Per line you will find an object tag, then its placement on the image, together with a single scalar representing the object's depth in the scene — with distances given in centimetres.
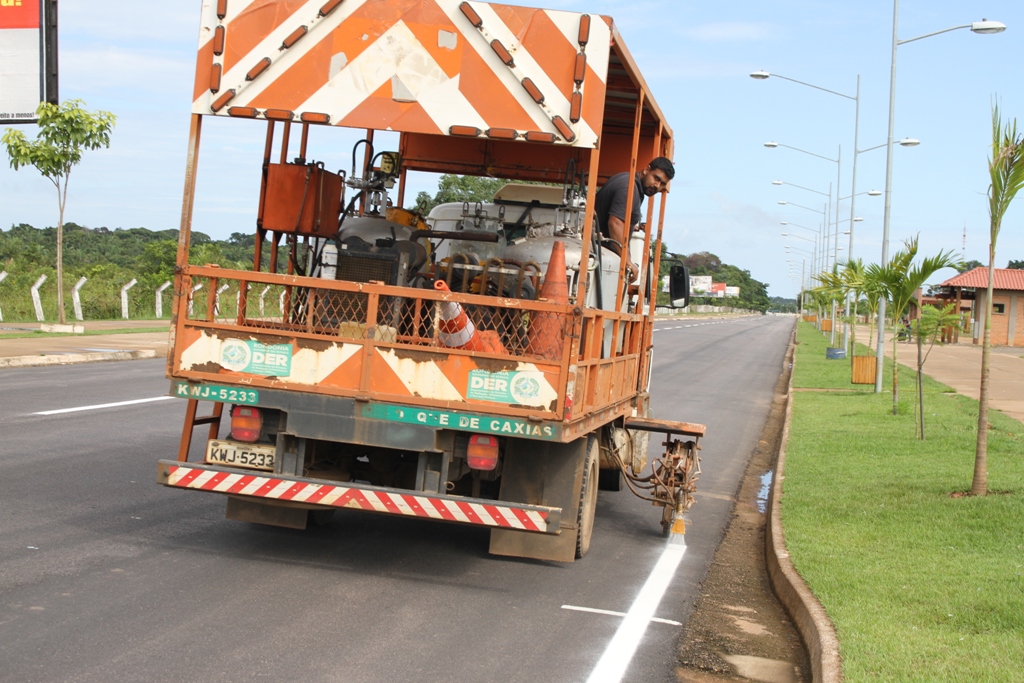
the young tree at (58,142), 2144
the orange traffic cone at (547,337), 588
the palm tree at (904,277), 1595
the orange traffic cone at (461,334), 603
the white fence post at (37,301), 2702
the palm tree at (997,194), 895
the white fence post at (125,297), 3155
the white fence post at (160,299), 3326
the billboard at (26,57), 1712
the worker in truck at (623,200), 810
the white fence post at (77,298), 2839
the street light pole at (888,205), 2150
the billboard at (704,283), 13882
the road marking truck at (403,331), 595
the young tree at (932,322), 1656
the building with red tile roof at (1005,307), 5558
